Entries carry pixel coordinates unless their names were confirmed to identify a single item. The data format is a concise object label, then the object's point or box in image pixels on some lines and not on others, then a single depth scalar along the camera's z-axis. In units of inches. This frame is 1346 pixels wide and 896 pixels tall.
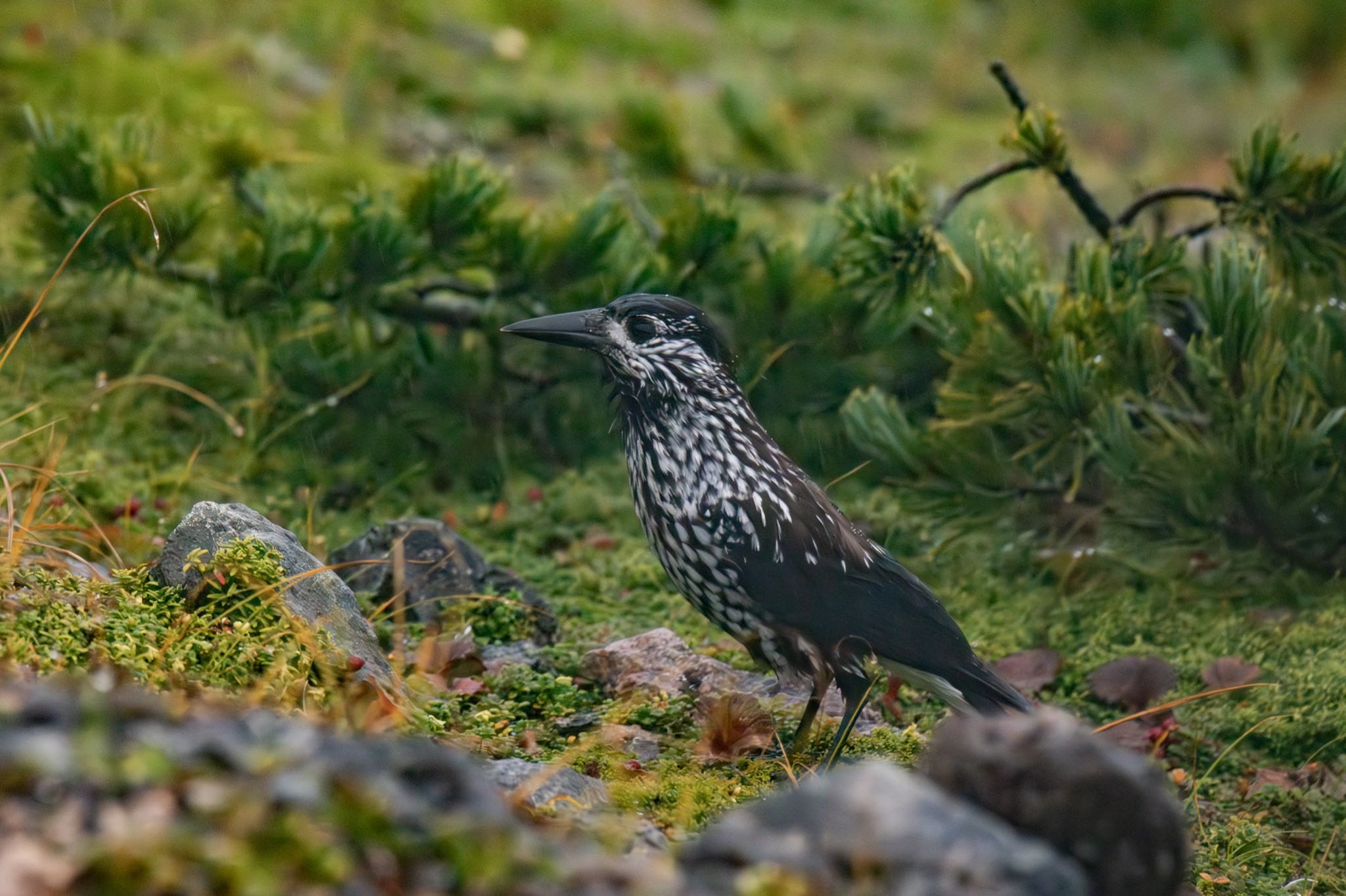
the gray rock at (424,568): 338.3
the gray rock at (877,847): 152.9
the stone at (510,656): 321.4
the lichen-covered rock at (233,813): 138.9
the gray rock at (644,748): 280.7
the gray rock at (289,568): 260.2
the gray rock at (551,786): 223.3
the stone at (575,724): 289.9
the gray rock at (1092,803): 168.4
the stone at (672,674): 313.7
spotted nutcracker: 283.6
